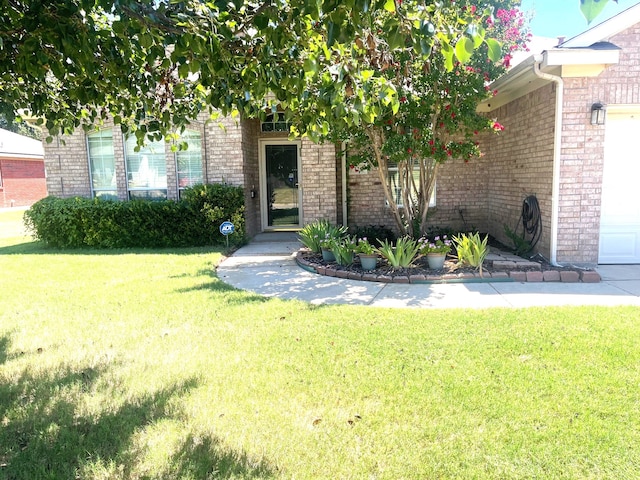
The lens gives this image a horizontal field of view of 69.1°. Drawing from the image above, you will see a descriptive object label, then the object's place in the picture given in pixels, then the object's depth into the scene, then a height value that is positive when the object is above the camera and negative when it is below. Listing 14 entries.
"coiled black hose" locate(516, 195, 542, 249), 7.82 -0.55
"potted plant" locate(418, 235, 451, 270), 7.19 -0.99
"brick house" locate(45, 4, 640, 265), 6.97 +0.48
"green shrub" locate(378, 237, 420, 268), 7.24 -1.02
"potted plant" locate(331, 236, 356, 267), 7.65 -1.02
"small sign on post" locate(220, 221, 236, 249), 9.29 -0.73
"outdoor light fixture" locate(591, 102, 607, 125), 6.89 +1.08
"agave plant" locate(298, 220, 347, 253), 8.51 -0.81
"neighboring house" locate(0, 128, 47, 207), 25.38 +1.29
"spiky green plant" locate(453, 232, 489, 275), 7.02 -0.98
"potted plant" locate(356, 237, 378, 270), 7.39 -1.06
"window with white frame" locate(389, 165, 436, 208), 10.64 +0.21
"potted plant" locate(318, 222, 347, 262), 7.97 -0.88
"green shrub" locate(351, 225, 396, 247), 9.75 -0.94
